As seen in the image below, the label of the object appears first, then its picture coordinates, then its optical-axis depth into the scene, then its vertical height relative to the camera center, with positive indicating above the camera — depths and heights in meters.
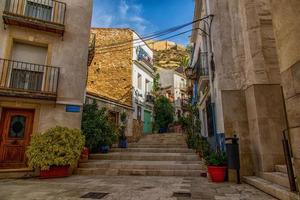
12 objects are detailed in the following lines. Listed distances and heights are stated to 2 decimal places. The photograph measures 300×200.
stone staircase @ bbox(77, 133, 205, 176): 6.69 -0.88
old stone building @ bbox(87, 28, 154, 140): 16.45 +6.02
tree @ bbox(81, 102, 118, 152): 8.96 +0.54
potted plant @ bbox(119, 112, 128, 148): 11.55 +0.04
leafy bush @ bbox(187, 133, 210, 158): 6.66 -0.17
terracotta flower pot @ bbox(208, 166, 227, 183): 5.29 -0.93
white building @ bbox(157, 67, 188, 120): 27.07 +7.90
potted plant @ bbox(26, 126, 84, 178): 6.26 -0.39
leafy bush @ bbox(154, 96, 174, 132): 20.95 +2.76
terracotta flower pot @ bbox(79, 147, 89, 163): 7.82 -0.65
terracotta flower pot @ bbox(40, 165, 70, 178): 6.34 -1.05
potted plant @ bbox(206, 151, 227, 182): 5.30 -0.74
